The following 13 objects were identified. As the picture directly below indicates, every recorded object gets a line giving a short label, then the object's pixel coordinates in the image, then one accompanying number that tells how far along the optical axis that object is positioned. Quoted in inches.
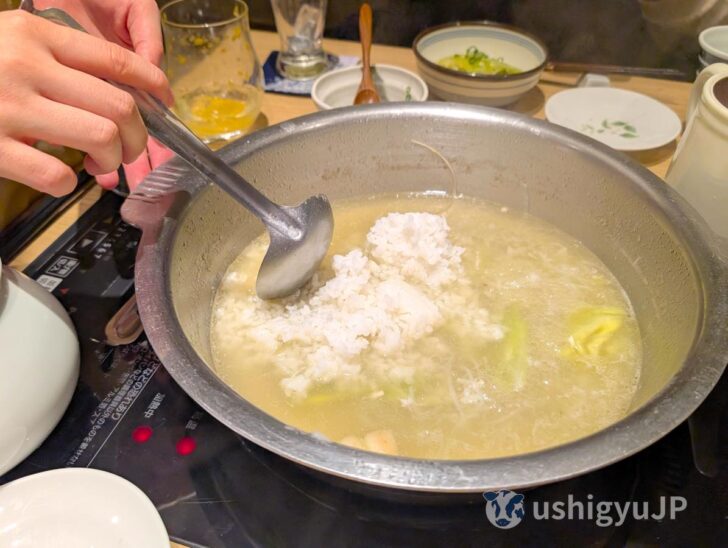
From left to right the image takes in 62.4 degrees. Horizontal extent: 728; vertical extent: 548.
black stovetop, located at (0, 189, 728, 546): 10.8
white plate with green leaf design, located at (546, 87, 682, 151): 19.5
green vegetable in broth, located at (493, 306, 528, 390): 13.2
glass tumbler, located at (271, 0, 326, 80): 23.0
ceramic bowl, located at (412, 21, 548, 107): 19.9
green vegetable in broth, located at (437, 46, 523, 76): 22.2
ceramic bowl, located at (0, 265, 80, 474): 10.7
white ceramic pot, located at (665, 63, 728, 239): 13.7
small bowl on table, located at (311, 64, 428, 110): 21.3
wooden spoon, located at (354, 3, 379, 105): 20.6
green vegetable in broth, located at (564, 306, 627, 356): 13.8
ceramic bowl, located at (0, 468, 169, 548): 10.1
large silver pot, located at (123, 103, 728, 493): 8.8
